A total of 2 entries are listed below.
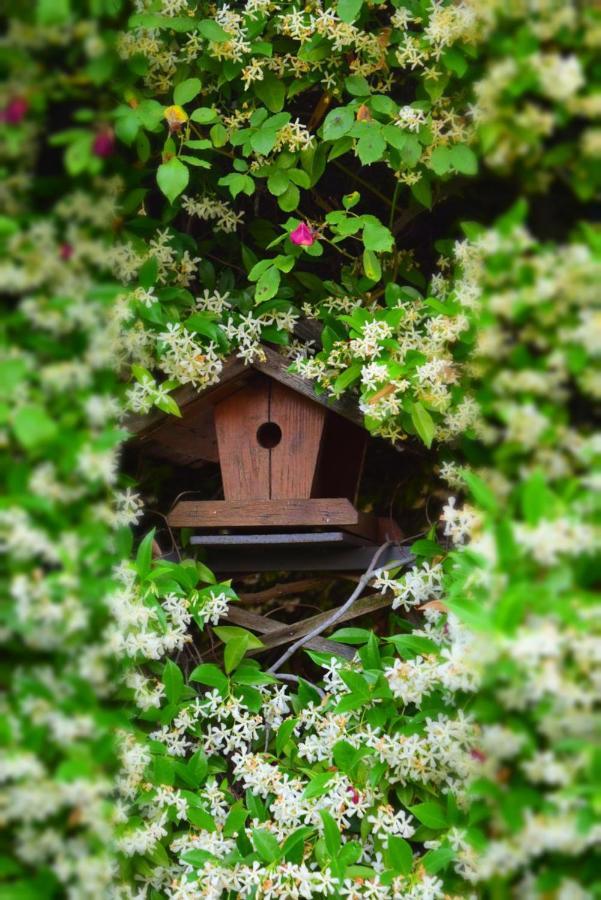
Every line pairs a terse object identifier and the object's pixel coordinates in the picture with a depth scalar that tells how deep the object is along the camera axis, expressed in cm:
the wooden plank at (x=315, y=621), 238
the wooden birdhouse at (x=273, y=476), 219
